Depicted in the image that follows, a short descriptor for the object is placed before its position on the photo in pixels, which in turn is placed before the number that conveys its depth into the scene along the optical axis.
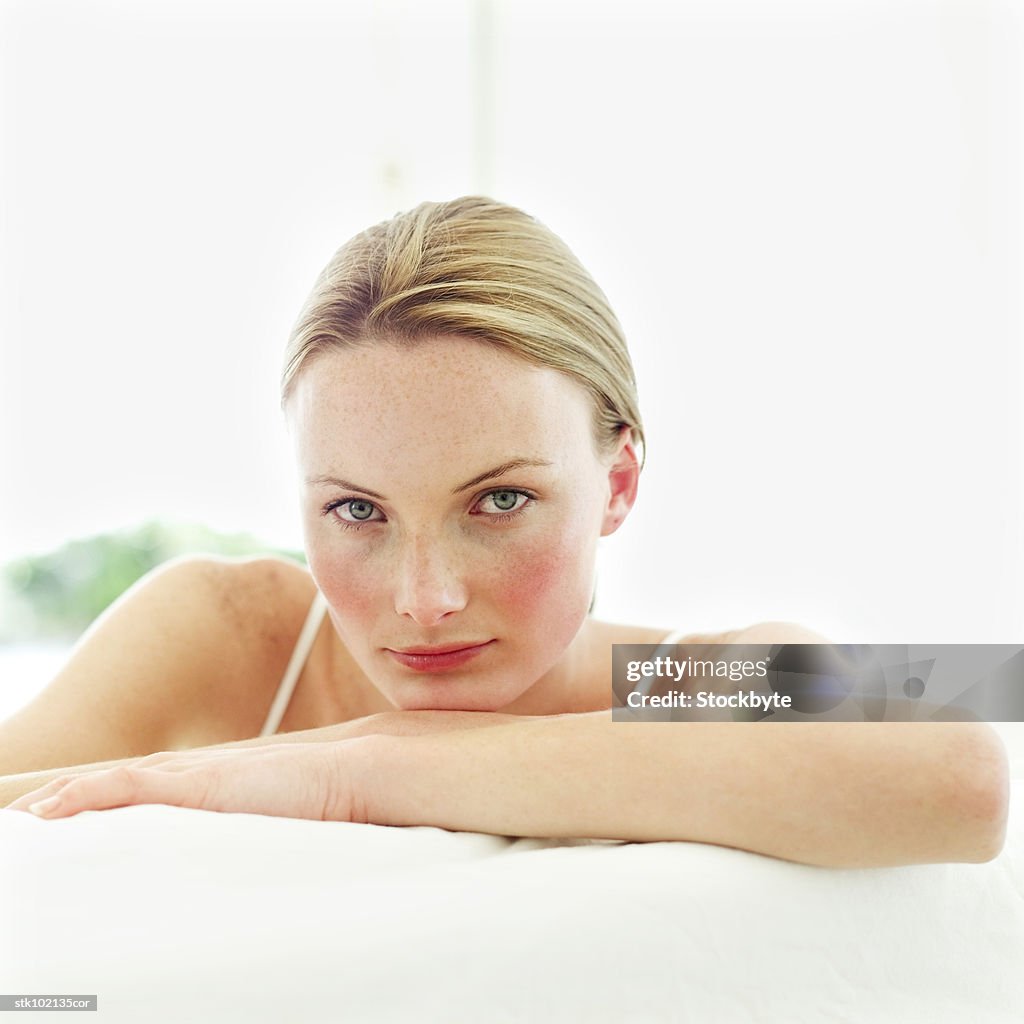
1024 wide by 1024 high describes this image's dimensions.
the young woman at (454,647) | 0.67
